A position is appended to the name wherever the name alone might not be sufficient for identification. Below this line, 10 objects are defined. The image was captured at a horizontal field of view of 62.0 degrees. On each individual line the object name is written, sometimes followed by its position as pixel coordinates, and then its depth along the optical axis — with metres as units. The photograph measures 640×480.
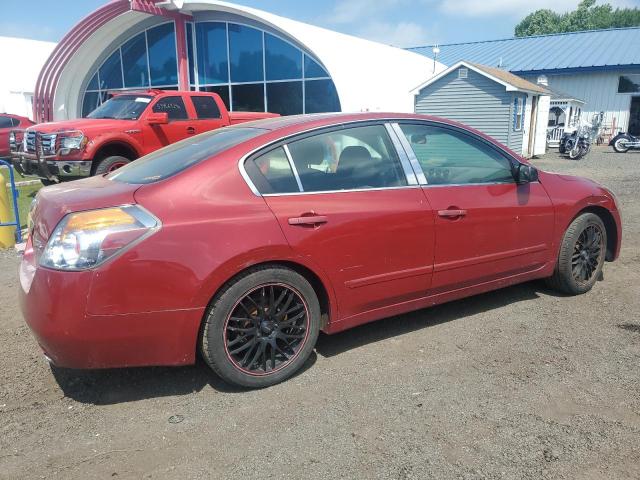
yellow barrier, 6.84
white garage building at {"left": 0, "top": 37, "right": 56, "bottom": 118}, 31.42
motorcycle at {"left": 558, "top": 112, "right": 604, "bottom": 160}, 20.87
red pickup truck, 9.25
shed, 18.19
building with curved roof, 17.70
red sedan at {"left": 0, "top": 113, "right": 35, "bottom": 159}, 17.84
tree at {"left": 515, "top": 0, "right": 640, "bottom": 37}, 73.75
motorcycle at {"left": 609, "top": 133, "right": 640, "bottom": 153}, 23.19
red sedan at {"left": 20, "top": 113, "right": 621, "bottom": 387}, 2.82
